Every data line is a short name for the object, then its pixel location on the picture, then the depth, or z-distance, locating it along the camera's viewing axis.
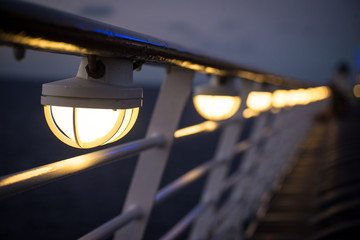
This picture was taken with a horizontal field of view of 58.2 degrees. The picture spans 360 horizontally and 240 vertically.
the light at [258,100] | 2.10
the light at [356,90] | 40.77
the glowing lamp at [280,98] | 2.84
